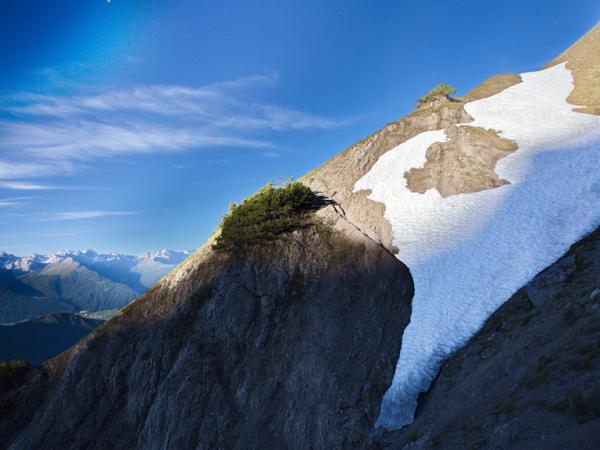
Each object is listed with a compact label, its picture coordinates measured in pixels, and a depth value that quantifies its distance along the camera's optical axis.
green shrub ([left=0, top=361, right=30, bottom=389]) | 30.19
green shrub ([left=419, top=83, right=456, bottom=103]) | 44.66
